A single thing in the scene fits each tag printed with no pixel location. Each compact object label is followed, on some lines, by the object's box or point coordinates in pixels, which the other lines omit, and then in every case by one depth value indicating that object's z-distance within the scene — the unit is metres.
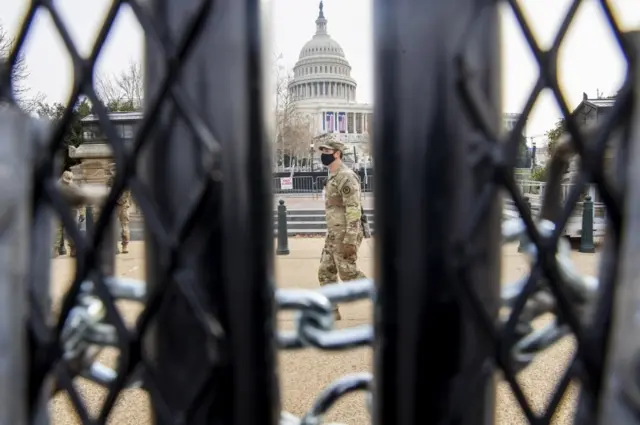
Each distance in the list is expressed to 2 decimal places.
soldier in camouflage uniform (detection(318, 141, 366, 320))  4.64
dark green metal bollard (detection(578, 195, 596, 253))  7.14
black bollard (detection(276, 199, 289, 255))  8.59
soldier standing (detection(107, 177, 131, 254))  5.78
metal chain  0.64
